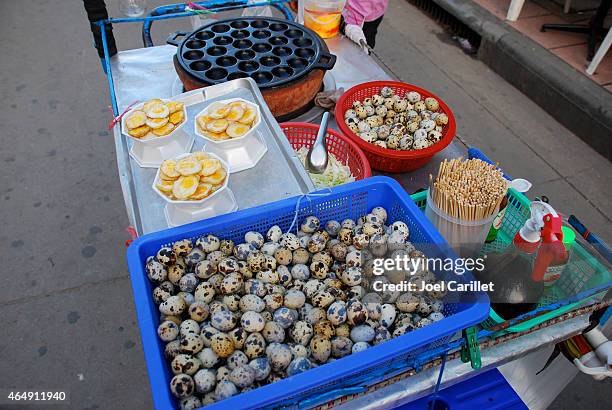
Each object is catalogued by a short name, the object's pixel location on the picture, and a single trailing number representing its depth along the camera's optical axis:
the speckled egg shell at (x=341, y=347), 1.13
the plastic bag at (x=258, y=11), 2.97
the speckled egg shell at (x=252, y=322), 1.16
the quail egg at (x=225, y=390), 1.03
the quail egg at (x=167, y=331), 1.11
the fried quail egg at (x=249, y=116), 1.57
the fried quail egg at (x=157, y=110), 1.56
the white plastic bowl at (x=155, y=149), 1.57
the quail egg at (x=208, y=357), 1.11
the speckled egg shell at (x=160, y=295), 1.21
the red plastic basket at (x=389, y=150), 1.75
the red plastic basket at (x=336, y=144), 1.70
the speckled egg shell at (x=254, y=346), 1.12
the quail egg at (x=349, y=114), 1.93
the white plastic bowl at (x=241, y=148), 1.55
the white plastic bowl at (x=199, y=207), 1.38
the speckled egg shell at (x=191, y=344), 1.10
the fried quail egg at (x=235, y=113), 1.58
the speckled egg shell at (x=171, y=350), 1.09
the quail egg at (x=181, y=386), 1.01
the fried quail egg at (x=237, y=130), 1.55
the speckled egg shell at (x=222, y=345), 1.12
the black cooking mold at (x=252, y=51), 1.89
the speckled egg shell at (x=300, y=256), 1.34
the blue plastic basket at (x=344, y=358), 0.96
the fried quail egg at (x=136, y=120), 1.55
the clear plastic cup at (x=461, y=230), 1.34
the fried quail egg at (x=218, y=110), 1.58
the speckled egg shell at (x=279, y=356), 1.10
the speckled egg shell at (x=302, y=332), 1.16
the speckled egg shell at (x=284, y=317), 1.19
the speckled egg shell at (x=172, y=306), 1.17
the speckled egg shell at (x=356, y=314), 1.18
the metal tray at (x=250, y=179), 1.48
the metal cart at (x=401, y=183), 1.21
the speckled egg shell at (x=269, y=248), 1.34
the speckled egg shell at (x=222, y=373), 1.08
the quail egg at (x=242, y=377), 1.06
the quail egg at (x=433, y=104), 1.99
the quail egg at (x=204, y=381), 1.06
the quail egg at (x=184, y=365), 1.06
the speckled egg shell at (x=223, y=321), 1.17
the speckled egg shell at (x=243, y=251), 1.32
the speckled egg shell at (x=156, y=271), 1.23
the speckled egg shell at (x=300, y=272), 1.31
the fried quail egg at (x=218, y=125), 1.54
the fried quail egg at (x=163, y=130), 1.56
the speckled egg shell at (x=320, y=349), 1.12
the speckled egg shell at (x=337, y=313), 1.18
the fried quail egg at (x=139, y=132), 1.54
